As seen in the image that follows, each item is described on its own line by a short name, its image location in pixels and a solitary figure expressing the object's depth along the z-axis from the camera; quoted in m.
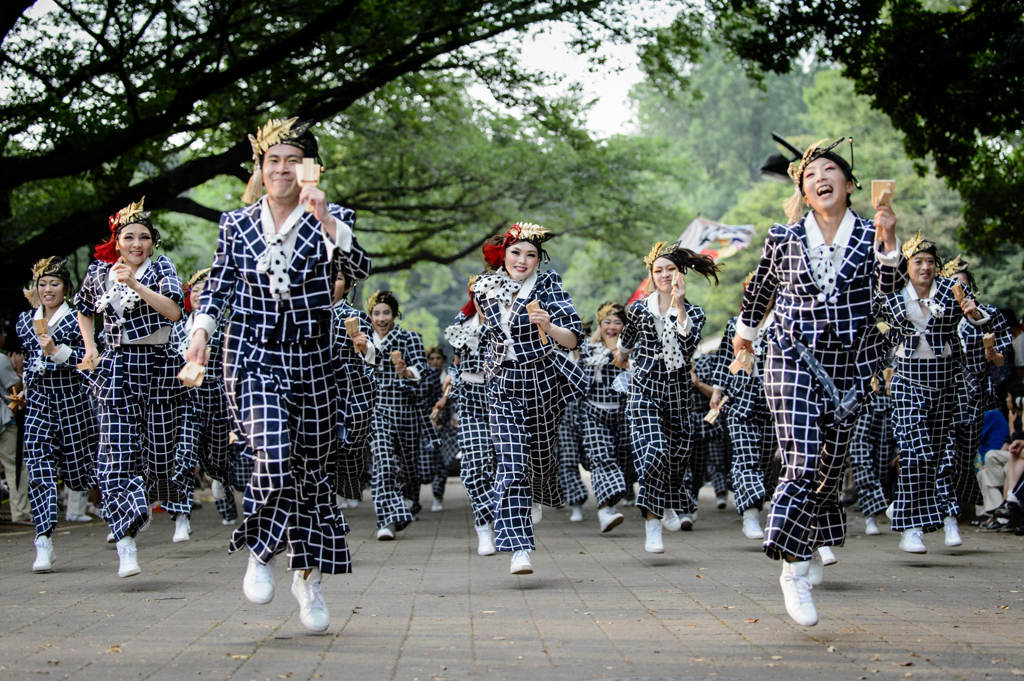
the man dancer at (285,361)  5.20
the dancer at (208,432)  10.43
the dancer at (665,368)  8.97
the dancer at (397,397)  10.67
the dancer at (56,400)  8.72
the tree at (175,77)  14.10
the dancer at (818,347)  5.46
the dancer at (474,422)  8.88
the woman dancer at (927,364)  8.73
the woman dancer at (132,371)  7.18
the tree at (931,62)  12.38
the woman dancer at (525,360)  7.29
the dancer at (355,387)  9.44
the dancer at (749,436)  9.80
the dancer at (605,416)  10.49
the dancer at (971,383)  9.81
